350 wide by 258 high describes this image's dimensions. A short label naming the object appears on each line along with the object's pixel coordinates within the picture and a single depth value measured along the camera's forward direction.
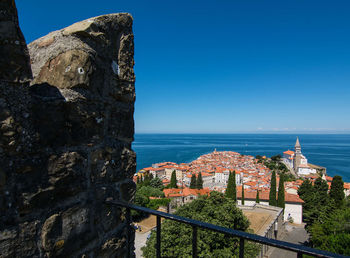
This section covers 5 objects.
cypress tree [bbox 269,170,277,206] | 27.88
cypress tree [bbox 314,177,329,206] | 27.32
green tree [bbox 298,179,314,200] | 32.28
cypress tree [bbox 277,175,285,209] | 27.20
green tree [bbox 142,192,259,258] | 10.47
